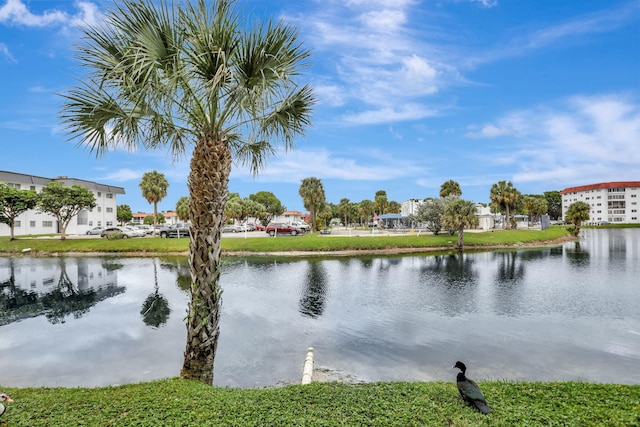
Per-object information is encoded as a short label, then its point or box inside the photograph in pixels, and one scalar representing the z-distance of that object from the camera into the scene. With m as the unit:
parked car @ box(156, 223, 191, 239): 41.48
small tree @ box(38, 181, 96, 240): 36.56
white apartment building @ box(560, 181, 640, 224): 105.69
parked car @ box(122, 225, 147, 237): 42.81
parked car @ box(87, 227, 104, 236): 48.98
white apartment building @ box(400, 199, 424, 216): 77.04
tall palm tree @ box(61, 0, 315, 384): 5.45
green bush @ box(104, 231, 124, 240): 38.12
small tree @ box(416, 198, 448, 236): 43.94
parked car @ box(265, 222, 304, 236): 43.38
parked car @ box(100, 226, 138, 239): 40.58
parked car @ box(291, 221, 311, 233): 45.85
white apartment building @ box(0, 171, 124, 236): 47.75
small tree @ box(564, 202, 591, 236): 65.31
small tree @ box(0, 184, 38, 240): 35.72
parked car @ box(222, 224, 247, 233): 52.04
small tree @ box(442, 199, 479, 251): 35.88
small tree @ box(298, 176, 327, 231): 51.16
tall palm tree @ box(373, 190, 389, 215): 91.50
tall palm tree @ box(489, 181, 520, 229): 59.00
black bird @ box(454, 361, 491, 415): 4.89
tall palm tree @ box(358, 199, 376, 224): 84.53
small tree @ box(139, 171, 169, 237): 44.47
